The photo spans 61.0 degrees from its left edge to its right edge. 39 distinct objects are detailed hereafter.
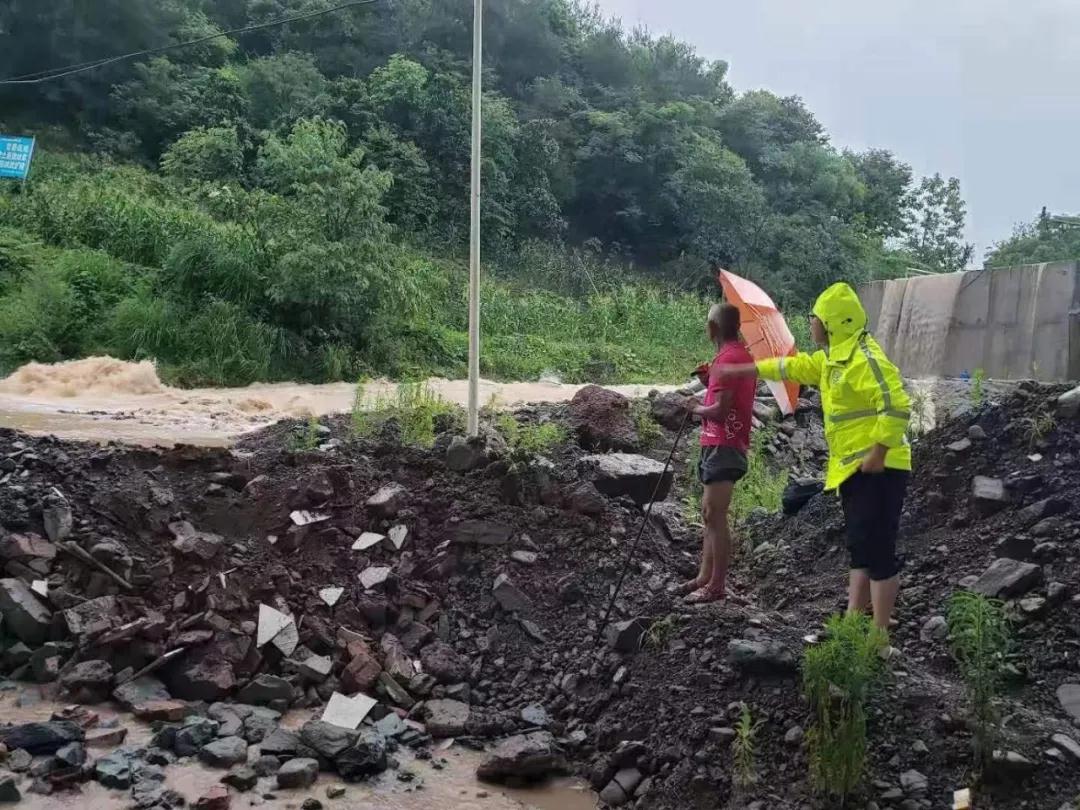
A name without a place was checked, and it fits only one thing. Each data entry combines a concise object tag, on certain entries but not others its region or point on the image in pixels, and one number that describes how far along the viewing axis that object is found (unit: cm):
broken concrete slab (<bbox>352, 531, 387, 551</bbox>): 561
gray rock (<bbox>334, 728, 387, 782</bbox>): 389
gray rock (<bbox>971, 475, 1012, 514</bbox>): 532
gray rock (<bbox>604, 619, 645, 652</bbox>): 460
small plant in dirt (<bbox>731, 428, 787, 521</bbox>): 680
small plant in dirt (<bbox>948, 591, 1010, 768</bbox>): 336
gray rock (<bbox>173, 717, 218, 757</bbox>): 392
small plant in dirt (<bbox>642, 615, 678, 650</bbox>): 451
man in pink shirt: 456
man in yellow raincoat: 403
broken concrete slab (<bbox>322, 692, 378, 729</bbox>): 425
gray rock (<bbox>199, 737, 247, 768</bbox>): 385
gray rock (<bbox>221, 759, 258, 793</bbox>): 368
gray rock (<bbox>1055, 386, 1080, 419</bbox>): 559
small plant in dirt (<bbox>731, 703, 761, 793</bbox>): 355
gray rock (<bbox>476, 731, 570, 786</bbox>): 397
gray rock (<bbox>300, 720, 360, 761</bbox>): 392
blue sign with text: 1908
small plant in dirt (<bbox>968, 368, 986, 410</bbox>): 639
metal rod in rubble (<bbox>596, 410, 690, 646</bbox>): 479
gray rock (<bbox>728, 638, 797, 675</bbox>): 396
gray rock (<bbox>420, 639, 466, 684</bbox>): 482
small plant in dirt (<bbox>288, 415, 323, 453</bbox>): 727
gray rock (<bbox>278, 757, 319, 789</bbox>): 373
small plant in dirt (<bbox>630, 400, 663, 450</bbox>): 867
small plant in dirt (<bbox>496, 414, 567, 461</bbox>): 721
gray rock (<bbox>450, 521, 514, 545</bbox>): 568
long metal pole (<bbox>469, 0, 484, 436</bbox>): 710
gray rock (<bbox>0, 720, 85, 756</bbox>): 379
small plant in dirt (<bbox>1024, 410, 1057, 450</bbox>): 564
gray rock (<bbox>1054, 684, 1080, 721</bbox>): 371
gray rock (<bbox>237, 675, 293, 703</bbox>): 445
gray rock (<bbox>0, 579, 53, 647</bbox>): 463
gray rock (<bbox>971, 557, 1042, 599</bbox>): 448
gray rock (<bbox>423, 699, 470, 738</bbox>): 434
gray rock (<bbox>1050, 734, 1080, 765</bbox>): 333
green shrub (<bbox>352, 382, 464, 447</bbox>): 738
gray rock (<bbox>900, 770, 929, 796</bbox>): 338
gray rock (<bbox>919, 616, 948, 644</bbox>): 440
